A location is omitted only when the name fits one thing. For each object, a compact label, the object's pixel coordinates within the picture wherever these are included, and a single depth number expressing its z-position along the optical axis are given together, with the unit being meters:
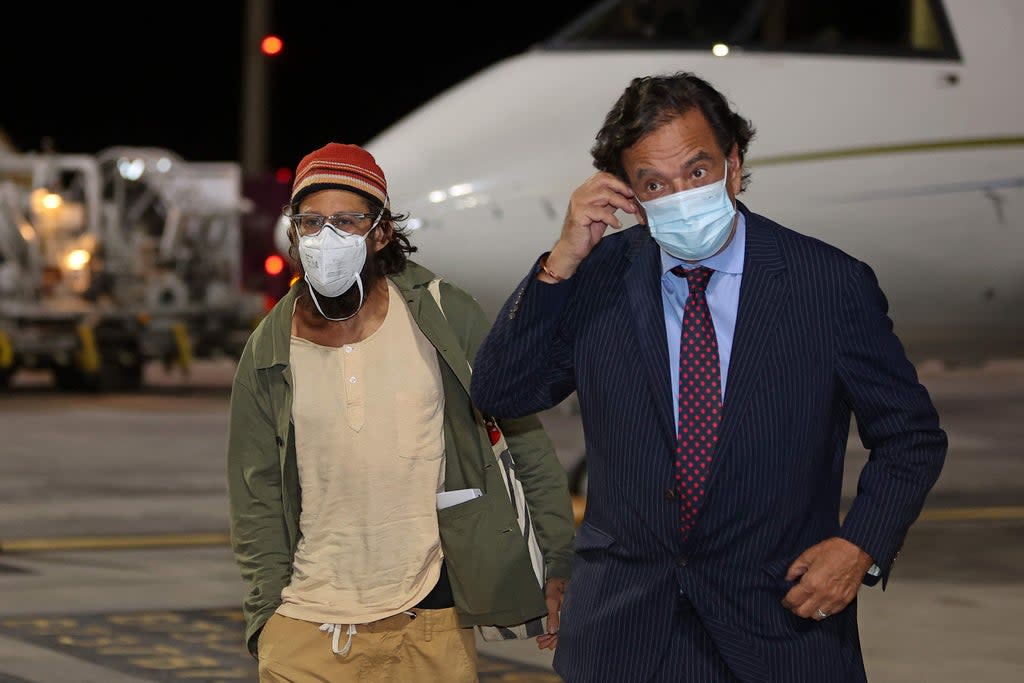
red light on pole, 22.39
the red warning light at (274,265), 22.71
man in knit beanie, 3.91
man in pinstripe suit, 3.21
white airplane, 7.98
